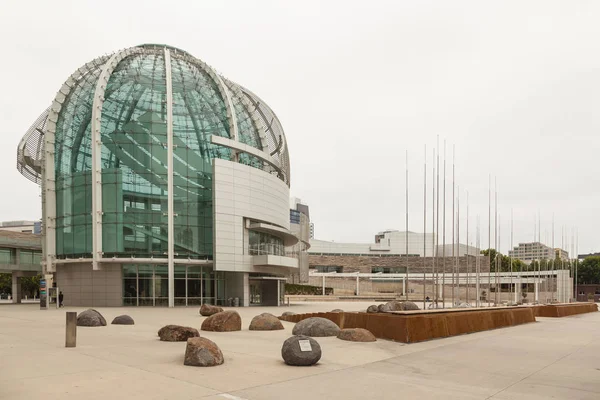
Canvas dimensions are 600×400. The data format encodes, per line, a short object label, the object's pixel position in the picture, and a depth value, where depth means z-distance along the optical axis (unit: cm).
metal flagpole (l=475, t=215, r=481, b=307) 4844
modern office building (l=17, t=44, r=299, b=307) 4519
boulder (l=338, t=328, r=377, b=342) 1738
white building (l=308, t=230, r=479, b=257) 15200
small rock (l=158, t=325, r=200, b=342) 1688
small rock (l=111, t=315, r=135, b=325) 2381
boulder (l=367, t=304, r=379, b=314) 2790
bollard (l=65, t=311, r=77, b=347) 1515
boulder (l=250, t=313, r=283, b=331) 2145
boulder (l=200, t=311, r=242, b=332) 2088
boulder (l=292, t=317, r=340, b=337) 1879
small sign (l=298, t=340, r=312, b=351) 1249
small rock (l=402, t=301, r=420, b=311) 2930
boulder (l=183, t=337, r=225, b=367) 1197
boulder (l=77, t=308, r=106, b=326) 2198
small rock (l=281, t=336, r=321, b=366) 1240
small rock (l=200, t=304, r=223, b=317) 3047
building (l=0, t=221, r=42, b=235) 14511
